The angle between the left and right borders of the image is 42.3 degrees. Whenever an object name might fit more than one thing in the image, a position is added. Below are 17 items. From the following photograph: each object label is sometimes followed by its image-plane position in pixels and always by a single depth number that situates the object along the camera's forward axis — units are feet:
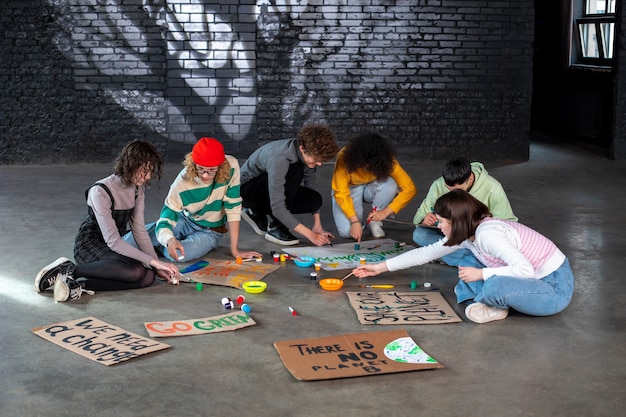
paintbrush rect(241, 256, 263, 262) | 15.70
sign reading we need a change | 10.80
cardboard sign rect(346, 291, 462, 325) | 12.25
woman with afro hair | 16.53
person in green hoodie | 14.23
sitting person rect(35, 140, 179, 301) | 13.17
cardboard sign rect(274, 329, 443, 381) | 10.22
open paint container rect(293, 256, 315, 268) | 15.46
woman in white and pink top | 11.84
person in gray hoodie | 15.44
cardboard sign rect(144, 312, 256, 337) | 11.66
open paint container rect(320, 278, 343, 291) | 13.84
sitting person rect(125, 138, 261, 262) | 14.49
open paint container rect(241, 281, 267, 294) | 13.67
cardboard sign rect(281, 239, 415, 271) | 15.52
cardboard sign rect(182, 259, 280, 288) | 14.27
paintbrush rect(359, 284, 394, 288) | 14.08
